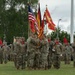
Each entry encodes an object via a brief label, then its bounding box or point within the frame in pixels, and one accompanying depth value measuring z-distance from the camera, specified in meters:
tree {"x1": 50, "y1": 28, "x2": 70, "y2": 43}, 95.00
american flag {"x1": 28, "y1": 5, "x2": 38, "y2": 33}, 27.14
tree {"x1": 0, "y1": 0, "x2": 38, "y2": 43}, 66.25
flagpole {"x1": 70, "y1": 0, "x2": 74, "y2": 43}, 45.78
